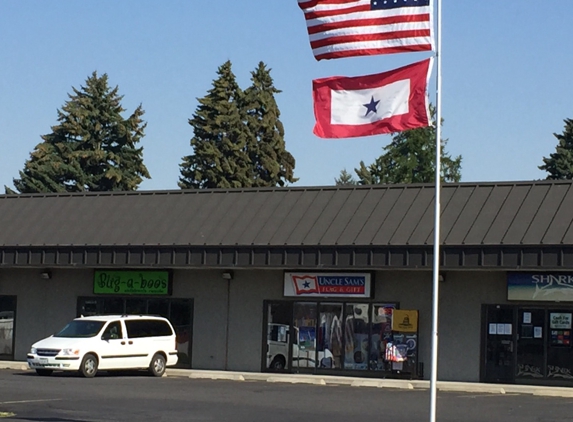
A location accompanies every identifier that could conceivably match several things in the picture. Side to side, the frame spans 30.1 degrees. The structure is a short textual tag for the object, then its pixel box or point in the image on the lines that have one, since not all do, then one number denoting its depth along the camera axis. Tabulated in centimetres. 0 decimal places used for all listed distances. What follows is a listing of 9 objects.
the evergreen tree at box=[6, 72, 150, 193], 6869
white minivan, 2747
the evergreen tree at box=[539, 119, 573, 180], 6981
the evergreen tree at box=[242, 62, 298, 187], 6812
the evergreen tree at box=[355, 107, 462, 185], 7450
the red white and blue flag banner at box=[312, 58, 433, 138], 1474
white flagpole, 1446
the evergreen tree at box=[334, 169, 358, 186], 12688
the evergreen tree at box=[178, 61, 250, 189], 6662
